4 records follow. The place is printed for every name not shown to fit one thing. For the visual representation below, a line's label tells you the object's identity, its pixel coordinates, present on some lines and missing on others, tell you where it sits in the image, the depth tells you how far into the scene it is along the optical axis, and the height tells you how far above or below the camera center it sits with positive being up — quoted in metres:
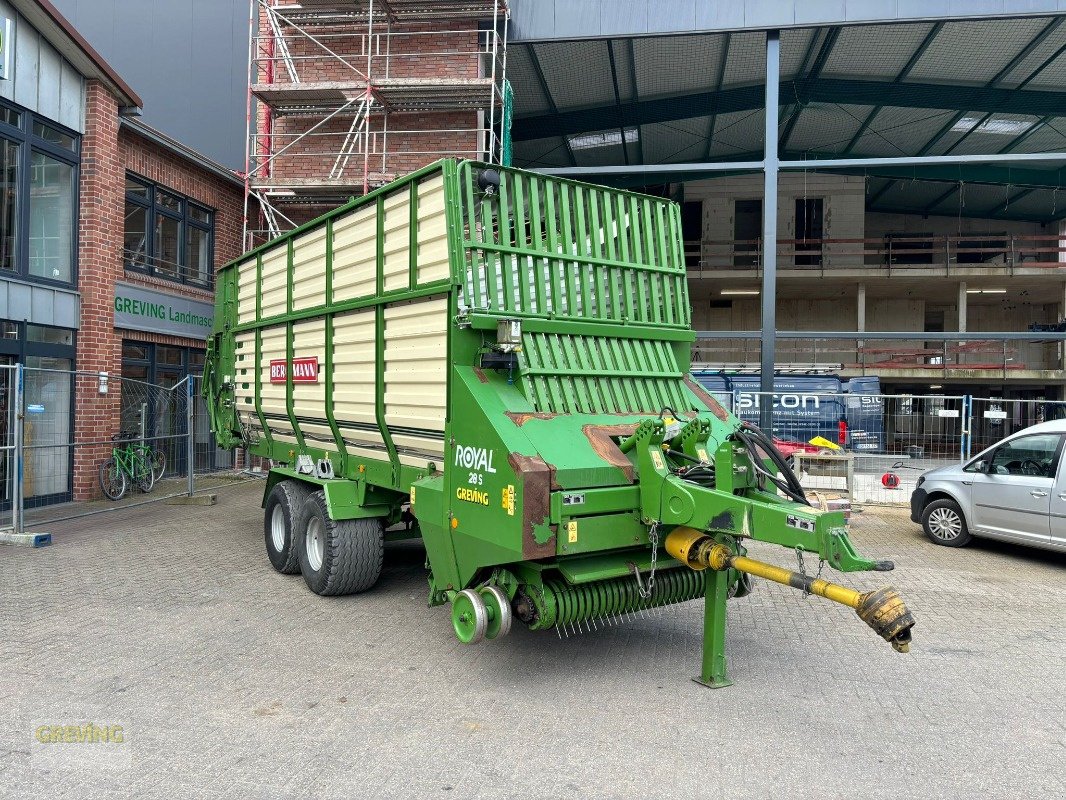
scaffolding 14.45 +5.73
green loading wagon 4.51 -0.13
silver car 8.59 -0.99
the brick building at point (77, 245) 10.83 +2.38
